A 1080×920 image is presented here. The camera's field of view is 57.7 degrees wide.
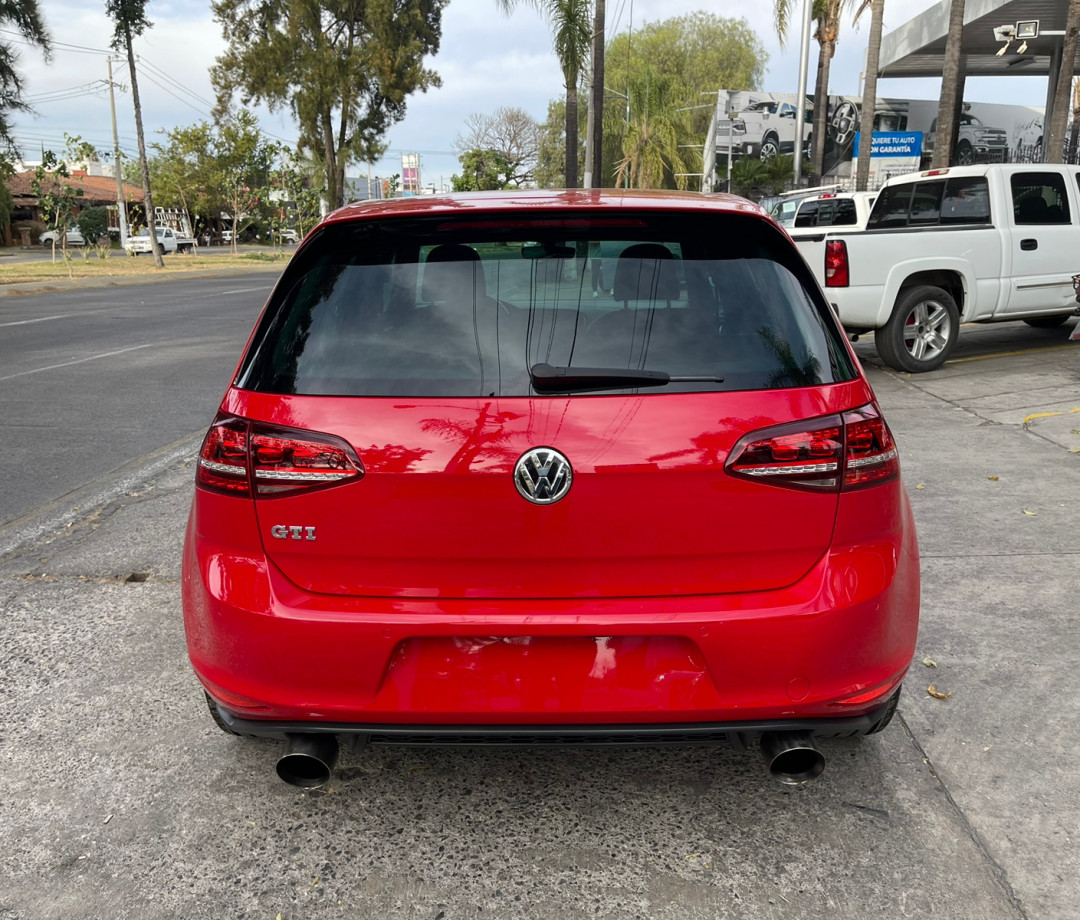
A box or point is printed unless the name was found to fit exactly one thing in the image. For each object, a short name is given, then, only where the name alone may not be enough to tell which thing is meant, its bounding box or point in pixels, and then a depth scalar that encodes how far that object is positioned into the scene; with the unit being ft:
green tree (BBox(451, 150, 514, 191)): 187.11
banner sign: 86.29
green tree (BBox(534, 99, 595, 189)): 236.43
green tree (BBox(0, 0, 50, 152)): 79.41
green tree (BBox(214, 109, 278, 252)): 194.29
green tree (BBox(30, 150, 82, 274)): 138.62
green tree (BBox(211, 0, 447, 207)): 143.02
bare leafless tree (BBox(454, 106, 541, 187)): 203.72
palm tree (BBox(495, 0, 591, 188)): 81.96
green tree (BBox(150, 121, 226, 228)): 202.28
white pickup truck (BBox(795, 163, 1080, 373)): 32.27
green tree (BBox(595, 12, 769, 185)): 236.84
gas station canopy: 79.46
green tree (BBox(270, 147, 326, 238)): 228.43
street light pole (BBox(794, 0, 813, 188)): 106.52
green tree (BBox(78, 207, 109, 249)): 189.78
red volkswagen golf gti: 7.52
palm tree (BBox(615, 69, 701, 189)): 153.28
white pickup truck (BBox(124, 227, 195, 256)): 177.78
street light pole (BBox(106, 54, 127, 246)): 186.18
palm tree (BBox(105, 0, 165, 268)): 112.57
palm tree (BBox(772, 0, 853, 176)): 109.40
